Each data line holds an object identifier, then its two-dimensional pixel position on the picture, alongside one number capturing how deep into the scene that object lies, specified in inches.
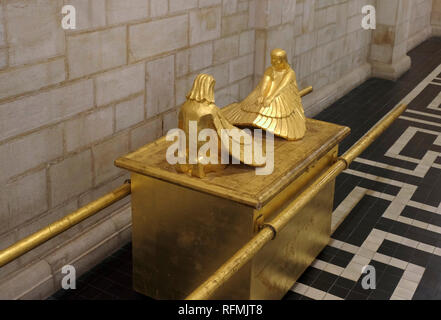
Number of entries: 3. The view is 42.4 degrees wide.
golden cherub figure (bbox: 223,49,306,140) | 143.3
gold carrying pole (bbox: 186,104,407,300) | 94.9
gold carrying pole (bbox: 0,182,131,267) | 102.4
